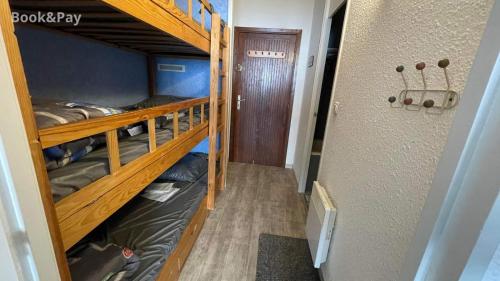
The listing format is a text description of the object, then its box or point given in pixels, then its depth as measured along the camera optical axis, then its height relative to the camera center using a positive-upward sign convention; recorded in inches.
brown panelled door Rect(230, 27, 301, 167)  112.2 -4.9
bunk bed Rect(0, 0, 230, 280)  18.9 -7.0
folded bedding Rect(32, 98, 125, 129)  26.9 -6.2
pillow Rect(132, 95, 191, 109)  86.7 -10.0
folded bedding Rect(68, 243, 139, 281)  35.2 -33.6
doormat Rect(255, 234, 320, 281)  57.7 -51.0
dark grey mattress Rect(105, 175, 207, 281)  43.5 -37.1
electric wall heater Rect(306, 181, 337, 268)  49.5 -33.7
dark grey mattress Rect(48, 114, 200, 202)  26.5 -14.4
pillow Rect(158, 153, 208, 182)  78.5 -35.2
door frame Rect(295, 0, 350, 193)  78.0 +0.6
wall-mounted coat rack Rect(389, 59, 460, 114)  21.8 -0.1
